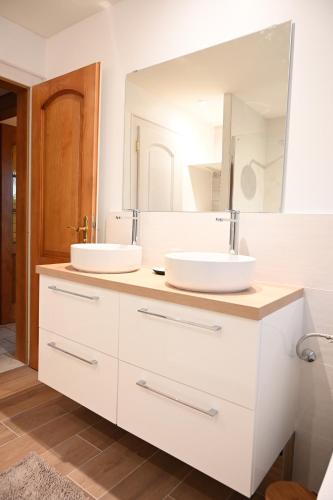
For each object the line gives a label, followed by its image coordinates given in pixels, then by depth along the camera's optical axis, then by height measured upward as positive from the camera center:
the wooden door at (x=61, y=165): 1.99 +0.35
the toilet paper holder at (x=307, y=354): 1.35 -0.51
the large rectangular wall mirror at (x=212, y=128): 1.46 +0.47
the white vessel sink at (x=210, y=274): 1.14 -0.17
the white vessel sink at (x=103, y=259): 1.50 -0.17
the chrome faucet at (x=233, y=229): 1.46 -0.01
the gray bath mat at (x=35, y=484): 1.31 -1.06
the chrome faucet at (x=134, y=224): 1.85 -0.01
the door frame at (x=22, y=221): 2.47 -0.01
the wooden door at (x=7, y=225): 3.39 -0.06
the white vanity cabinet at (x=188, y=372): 1.05 -0.53
